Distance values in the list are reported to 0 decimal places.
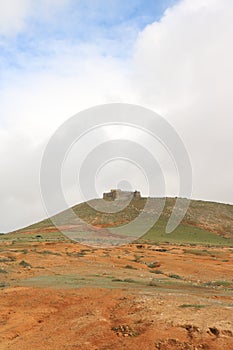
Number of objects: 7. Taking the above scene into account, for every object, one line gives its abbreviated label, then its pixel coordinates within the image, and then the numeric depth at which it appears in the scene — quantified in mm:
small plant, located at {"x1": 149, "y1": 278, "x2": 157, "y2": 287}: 22609
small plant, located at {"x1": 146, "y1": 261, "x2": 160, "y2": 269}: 34234
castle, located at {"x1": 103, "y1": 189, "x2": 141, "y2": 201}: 103125
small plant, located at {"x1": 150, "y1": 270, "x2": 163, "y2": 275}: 30403
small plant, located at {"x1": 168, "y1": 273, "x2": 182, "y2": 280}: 28359
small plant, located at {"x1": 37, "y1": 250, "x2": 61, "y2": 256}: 39047
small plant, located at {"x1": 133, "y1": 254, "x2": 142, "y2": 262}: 37594
